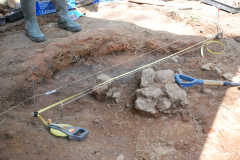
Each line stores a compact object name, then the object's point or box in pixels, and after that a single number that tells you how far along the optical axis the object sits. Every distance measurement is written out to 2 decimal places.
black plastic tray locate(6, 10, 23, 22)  4.95
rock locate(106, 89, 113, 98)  2.87
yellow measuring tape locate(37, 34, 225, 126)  4.02
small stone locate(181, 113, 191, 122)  2.51
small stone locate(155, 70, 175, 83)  2.86
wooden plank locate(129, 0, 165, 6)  5.86
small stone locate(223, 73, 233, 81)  3.23
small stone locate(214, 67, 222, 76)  3.30
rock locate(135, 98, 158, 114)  2.51
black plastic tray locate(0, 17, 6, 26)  4.86
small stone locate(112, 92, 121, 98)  2.85
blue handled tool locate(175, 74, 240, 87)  2.82
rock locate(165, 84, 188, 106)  2.59
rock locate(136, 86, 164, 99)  2.60
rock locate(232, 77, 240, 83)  3.18
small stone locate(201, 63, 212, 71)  3.42
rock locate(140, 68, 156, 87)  2.85
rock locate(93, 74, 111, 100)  2.86
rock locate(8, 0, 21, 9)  6.01
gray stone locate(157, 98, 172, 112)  2.53
